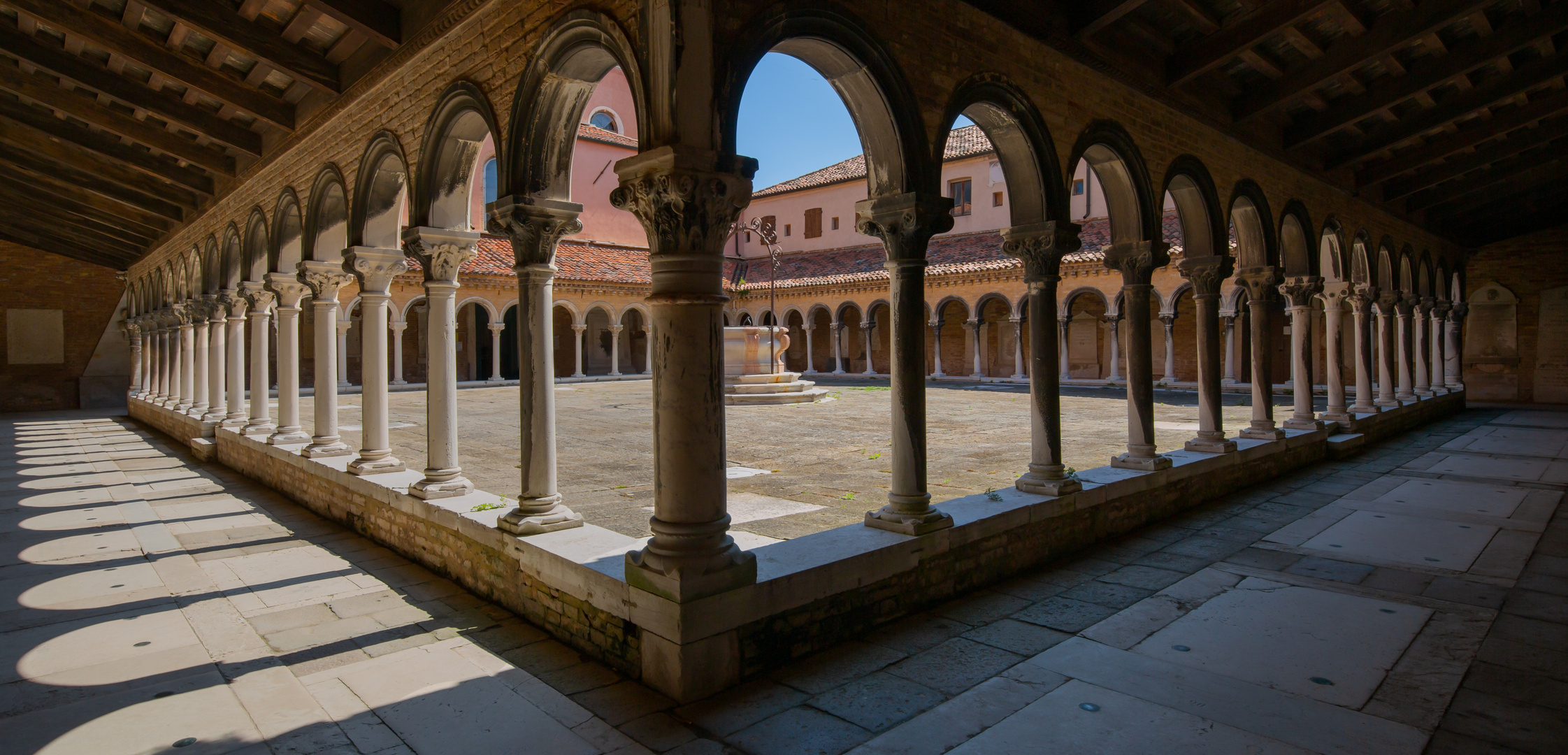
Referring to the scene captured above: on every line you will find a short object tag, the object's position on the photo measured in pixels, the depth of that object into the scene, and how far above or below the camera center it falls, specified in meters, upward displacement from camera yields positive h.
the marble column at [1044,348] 5.14 +0.13
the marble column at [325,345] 7.06 +0.35
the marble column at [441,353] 5.18 +0.19
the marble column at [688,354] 3.18 +0.09
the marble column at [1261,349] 7.95 +0.14
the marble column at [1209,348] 7.02 +0.15
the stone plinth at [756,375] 16.31 -0.03
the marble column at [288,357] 8.07 +0.29
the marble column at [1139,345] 6.11 +0.16
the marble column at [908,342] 4.18 +0.16
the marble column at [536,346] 4.26 +0.19
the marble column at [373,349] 6.11 +0.27
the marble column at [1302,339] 8.99 +0.26
